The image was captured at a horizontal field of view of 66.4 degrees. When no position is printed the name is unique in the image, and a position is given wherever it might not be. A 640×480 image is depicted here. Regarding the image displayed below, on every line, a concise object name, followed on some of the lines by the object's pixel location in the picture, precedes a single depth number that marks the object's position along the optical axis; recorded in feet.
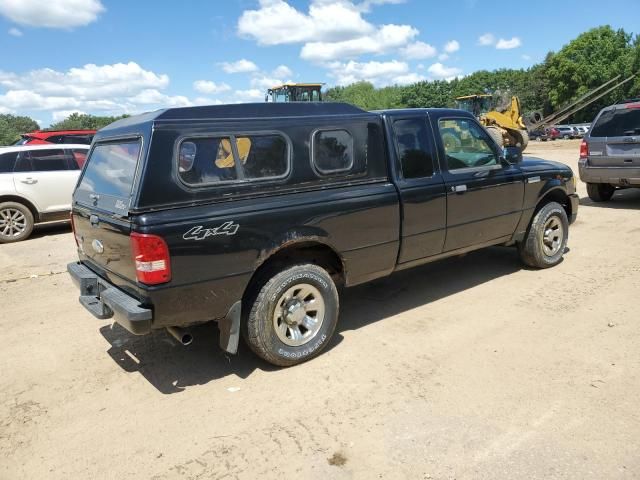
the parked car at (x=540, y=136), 141.69
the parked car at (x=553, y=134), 140.97
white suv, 29.43
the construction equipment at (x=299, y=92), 75.41
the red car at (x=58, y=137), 41.50
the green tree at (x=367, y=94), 310.65
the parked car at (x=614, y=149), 28.45
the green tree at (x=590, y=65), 187.46
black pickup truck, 10.61
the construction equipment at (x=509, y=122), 43.34
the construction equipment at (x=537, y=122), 57.11
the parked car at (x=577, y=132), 139.13
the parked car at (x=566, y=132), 141.90
